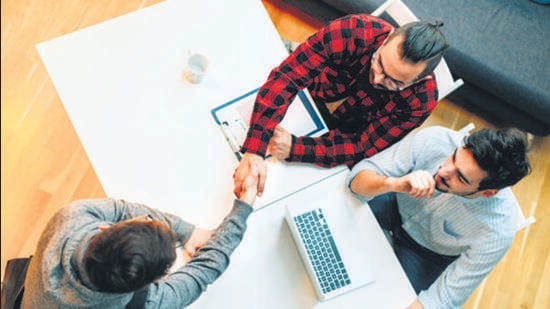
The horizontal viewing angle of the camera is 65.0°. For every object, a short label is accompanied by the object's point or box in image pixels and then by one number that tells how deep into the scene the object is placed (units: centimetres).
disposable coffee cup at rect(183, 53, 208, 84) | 143
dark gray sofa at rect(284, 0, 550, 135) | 204
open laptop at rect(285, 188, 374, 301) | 133
